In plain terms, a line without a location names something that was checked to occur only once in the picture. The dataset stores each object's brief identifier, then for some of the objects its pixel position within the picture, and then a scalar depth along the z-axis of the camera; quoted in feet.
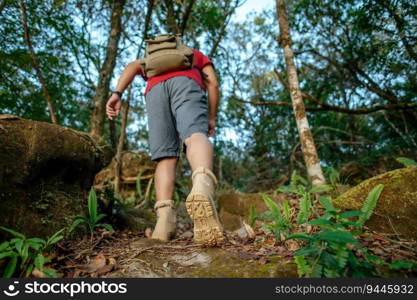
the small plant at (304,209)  5.49
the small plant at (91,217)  6.59
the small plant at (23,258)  4.32
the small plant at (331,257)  3.62
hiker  6.75
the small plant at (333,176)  11.34
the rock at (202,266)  4.34
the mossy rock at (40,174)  5.63
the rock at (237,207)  14.84
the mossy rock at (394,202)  5.78
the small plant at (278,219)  5.69
